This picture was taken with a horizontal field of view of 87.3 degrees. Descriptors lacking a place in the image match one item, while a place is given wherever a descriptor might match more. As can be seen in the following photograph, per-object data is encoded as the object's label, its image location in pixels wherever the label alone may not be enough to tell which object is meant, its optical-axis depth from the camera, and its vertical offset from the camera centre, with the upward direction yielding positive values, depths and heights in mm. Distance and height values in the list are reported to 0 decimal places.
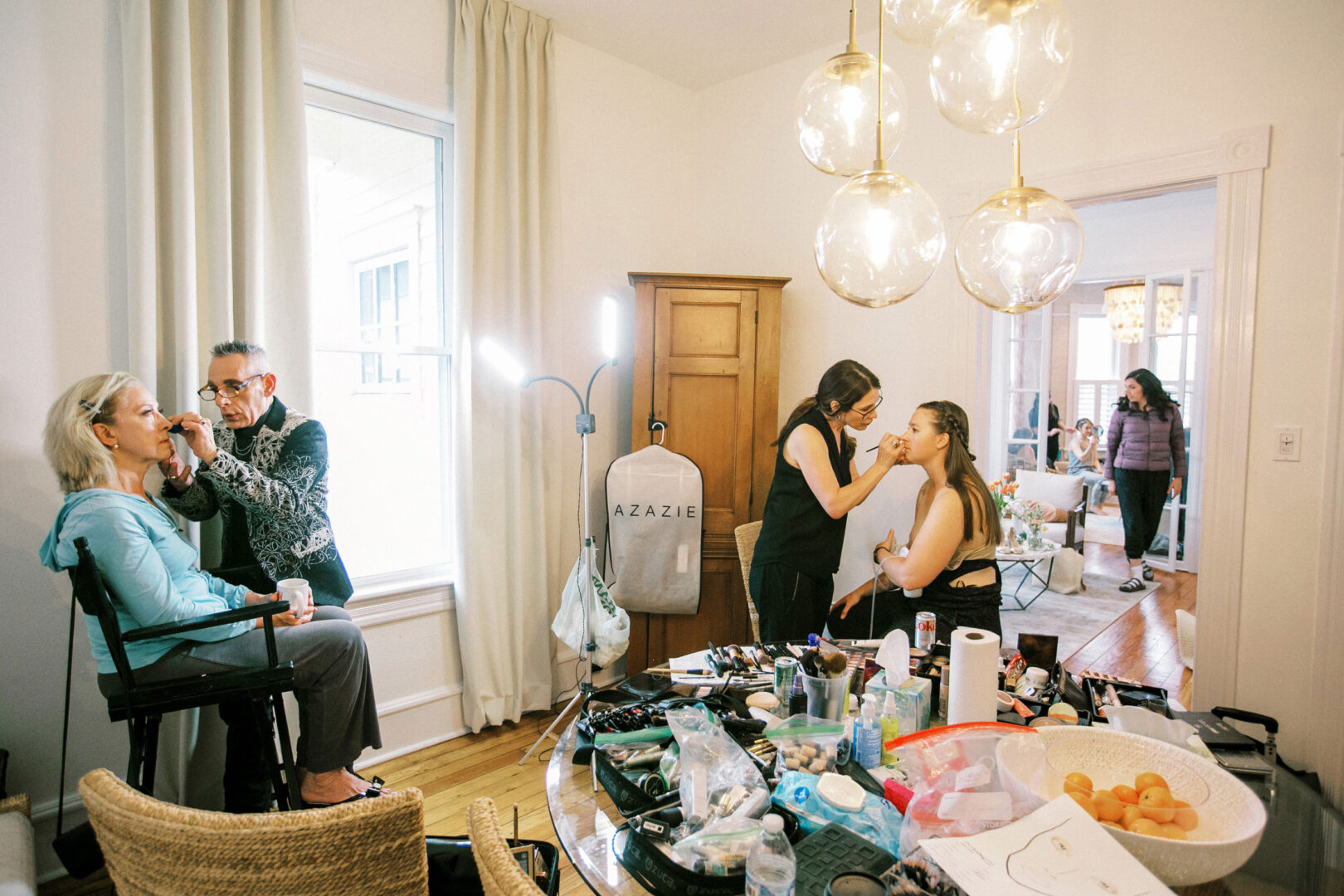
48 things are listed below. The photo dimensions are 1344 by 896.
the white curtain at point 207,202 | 2082 +617
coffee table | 3791 -824
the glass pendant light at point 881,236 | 1185 +286
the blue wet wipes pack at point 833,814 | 1100 -660
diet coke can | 1915 -613
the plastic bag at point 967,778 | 1005 -592
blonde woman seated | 1664 -474
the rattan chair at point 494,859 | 728 -498
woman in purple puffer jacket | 4785 -337
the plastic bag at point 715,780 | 1125 -632
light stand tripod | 2852 -669
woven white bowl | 882 -571
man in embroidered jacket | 2090 -305
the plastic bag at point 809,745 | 1288 -645
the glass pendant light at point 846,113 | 1324 +563
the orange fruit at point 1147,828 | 945 -565
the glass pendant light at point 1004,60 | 1034 +523
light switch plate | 2139 -104
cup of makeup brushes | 1450 -605
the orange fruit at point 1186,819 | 993 -579
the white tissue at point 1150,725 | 1374 -631
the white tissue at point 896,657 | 1575 -575
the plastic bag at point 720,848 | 1013 -659
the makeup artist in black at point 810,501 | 2498 -351
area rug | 3754 -1207
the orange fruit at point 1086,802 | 990 -563
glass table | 1025 -705
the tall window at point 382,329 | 2705 +281
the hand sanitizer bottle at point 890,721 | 1452 -654
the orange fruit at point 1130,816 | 954 -556
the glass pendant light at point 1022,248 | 1212 +278
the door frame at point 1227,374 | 2203 +109
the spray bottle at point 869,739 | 1326 -630
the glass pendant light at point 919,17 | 1317 +736
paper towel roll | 1369 -532
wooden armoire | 3240 +59
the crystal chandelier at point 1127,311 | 5734 +793
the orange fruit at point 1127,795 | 1029 -568
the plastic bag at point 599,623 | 2908 -922
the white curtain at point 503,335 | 2885 +275
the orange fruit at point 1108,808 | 976 -557
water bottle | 938 -628
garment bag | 3111 -551
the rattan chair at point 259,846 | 885 -576
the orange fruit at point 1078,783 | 1037 -560
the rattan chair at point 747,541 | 2926 -583
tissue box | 1479 -631
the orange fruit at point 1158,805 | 971 -559
